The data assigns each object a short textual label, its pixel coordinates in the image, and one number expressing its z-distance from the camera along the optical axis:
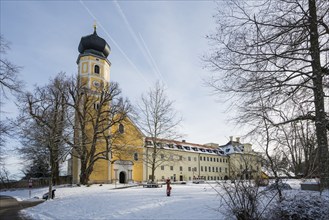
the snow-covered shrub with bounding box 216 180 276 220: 8.16
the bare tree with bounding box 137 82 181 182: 34.69
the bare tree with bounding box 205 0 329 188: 8.75
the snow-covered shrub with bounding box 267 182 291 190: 8.77
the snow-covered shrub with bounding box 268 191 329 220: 8.05
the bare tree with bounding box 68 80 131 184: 36.97
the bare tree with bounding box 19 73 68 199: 24.23
